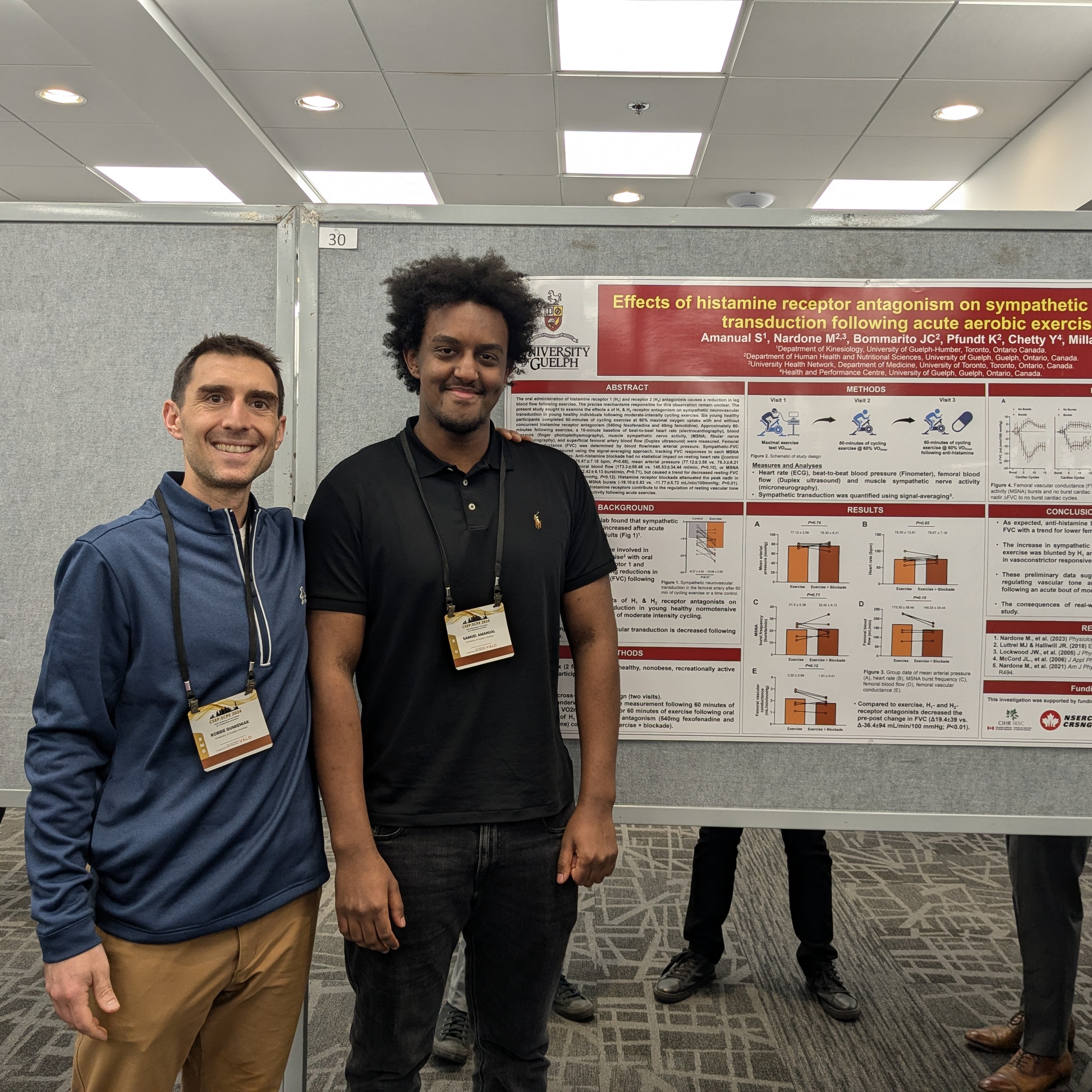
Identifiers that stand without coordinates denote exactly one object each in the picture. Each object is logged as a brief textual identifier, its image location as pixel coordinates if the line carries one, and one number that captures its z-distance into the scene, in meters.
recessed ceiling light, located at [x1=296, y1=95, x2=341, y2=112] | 4.57
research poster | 1.51
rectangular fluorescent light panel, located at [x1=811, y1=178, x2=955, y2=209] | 5.64
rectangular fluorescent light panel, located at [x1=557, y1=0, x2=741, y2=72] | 3.61
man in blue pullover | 1.05
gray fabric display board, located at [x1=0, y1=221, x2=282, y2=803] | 1.52
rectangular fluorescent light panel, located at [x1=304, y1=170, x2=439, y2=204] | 5.66
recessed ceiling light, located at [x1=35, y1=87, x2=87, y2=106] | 4.57
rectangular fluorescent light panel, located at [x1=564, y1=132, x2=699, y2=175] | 4.99
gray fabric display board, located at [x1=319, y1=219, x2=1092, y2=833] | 1.51
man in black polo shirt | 1.22
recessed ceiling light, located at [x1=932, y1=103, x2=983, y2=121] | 4.52
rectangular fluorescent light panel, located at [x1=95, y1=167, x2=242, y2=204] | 5.77
